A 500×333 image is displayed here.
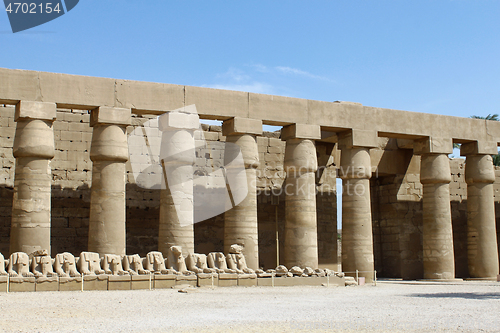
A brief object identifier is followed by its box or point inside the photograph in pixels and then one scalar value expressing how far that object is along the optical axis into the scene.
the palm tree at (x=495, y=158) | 36.18
